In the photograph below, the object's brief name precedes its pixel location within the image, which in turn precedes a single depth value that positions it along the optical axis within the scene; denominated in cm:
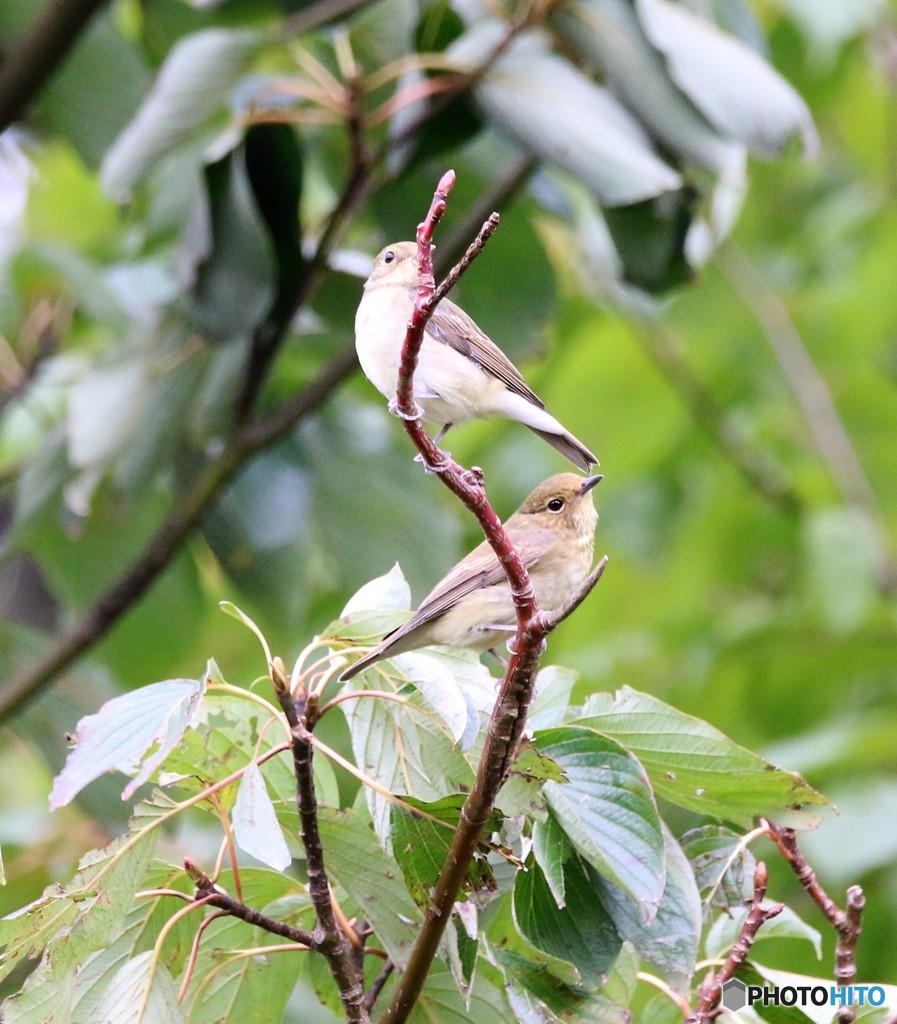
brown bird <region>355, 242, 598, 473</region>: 455
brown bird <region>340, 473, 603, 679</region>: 570
